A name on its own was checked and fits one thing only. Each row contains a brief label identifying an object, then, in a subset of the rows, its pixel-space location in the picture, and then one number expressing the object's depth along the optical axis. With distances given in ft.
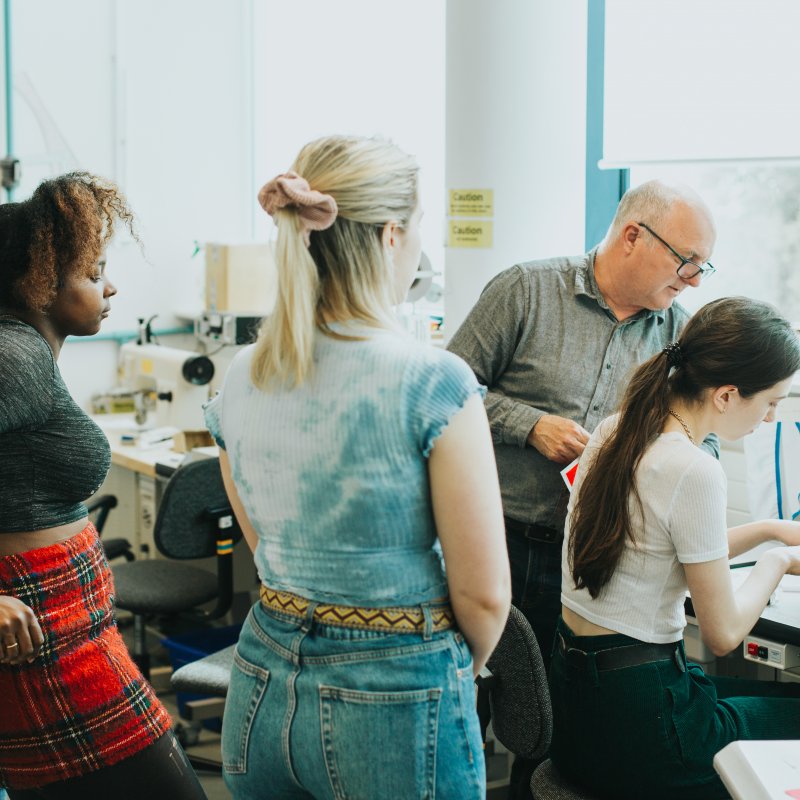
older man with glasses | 7.19
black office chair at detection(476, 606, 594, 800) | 5.94
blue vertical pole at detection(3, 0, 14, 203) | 14.44
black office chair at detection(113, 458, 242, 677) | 9.98
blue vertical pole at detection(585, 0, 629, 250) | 9.84
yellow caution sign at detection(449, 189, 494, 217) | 9.51
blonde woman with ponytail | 3.83
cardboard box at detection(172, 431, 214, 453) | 12.41
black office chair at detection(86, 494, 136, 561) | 11.30
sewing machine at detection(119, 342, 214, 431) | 12.57
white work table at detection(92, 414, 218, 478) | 11.79
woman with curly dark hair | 5.10
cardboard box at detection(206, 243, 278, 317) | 14.16
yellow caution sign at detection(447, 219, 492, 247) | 9.56
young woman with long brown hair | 5.68
